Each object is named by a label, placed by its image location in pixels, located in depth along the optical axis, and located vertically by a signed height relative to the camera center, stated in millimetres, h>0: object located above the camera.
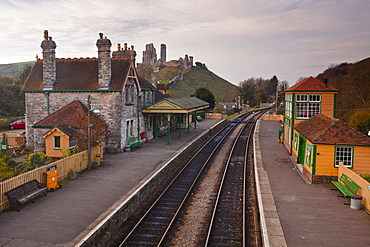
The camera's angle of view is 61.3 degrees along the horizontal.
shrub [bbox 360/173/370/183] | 13567 -2914
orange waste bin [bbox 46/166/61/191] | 13906 -3337
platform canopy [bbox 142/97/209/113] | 27156 -128
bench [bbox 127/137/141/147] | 24453 -2906
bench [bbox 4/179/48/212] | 11367 -3490
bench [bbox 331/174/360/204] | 12749 -3337
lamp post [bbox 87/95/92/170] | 17594 -2303
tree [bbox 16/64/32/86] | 54588 +4908
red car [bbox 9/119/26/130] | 37728 -2600
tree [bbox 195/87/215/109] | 64500 +2482
